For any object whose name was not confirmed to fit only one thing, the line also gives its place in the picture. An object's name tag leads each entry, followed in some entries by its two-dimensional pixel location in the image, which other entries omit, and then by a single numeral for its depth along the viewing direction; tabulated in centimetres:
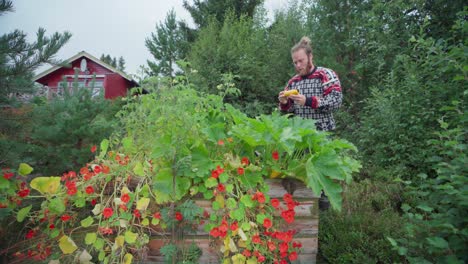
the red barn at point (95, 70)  1537
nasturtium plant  156
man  245
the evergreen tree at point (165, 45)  2017
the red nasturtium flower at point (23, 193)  174
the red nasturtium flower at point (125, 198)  156
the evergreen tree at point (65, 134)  279
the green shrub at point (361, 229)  196
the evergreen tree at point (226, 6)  1448
